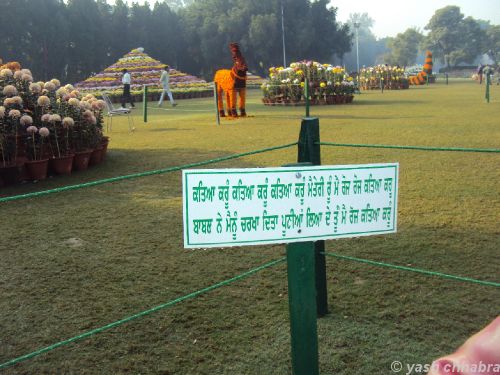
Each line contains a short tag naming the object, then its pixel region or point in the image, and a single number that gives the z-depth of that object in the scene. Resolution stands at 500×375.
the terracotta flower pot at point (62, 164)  7.37
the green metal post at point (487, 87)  17.85
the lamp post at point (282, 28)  50.38
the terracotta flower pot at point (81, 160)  7.72
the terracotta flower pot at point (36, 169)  7.02
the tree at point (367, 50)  110.36
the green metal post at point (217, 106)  13.58
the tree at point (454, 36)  87.06
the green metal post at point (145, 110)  15.30
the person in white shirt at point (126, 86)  20.91
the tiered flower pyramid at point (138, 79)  29.98
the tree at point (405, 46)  100.94
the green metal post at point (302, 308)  2.25
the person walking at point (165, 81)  19.68
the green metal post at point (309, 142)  2.81
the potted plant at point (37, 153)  6.99
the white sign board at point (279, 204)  2.04
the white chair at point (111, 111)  12.29
